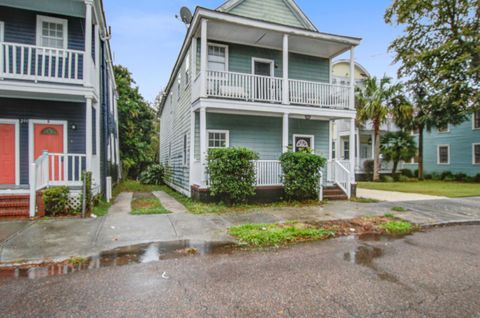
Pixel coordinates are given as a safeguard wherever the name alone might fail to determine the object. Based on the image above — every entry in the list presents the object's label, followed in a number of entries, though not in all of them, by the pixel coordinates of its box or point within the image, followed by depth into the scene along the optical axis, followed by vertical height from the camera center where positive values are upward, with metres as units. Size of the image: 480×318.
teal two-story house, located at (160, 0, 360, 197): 10.42 +2.87
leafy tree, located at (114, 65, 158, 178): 22.39 +3.39
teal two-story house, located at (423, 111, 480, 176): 23.92 +1.12
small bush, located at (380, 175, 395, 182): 22.10 -1.44
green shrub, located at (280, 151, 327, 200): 9.99 -0.37
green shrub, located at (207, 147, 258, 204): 9.14 -0.34
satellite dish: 13.90 +7.35
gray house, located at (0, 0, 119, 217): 8.37 +2.11
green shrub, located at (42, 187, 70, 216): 7.46 -1.05
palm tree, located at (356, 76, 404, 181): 20.44 +4.59
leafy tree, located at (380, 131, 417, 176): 22.86 +1.14
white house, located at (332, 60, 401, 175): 22.78 +2.51
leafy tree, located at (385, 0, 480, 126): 18.53 +7.62
